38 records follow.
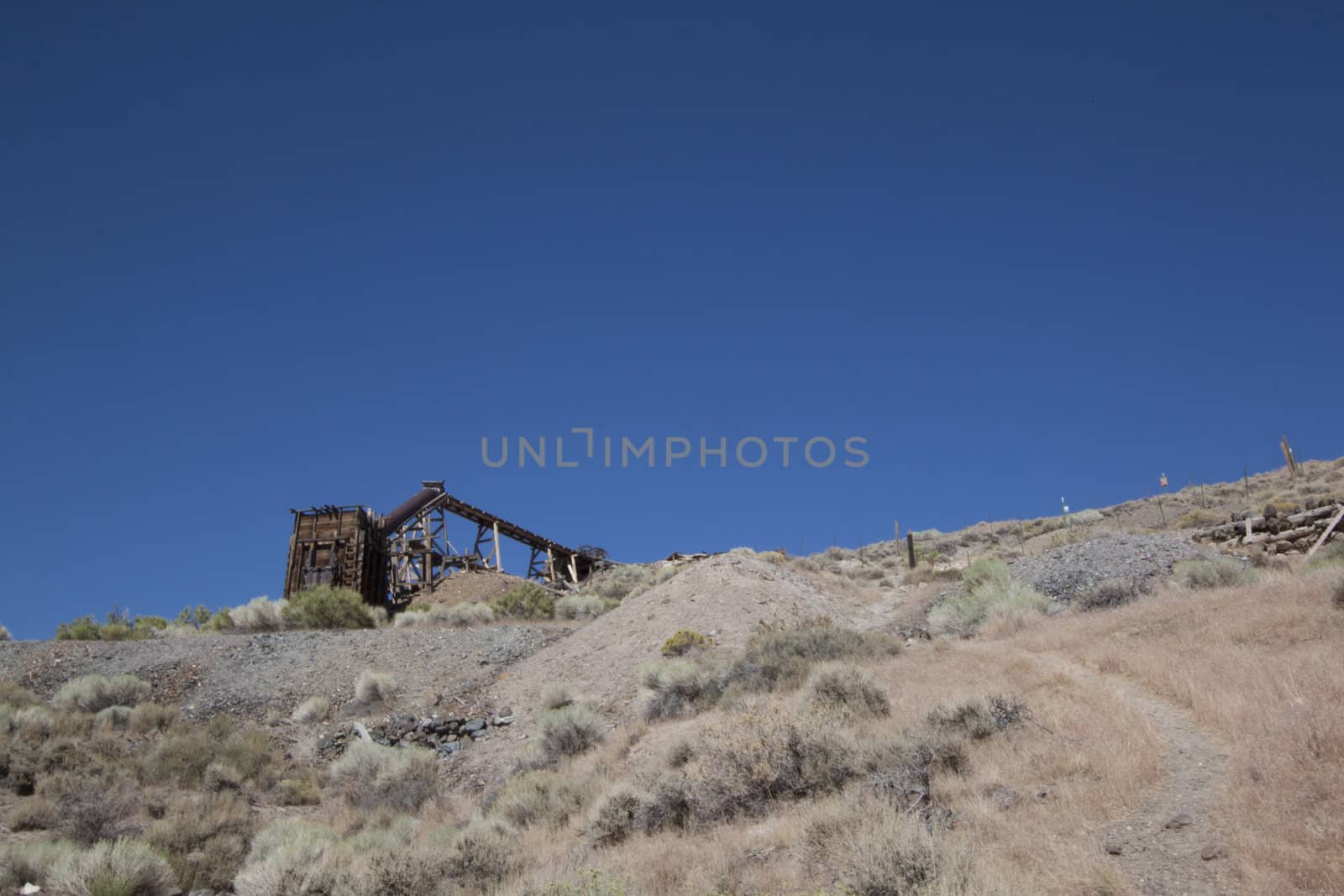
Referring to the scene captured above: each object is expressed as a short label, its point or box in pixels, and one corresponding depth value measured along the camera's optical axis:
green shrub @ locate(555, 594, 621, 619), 32.91
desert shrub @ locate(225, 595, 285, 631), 31.28
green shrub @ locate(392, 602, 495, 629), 31.70
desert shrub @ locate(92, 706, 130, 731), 19.38
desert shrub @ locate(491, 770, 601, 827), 12.08
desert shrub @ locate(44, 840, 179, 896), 9.74
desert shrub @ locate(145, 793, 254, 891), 11.31
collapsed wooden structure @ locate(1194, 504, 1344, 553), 22.72
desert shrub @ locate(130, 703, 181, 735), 19.69
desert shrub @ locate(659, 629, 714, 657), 21.56
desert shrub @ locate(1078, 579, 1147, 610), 19.17
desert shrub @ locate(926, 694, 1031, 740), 10.23
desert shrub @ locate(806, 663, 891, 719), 12.28
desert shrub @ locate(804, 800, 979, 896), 6.11
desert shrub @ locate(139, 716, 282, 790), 16.75
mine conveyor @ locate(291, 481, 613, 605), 36.25
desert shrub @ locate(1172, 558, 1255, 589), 18.77
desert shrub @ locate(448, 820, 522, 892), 9.51
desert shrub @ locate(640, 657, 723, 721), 16.52
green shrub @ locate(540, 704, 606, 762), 16.16
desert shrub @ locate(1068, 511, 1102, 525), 50.66
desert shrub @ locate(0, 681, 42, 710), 19.92
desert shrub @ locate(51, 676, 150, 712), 20.78
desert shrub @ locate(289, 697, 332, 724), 21.25
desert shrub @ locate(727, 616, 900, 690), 15.91
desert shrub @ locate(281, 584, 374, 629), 31.42
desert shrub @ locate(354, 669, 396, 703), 21.80
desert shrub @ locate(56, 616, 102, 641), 29.44
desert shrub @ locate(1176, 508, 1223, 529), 30.44
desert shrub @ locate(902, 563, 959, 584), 33.34
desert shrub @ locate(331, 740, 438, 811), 15.16
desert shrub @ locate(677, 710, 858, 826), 10.04
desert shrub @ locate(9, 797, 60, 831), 13.23
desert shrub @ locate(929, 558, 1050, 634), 19.91
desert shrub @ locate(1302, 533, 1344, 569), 16.66
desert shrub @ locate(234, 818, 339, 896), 9.34
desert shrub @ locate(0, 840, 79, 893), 10.30
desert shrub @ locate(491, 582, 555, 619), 34.38
